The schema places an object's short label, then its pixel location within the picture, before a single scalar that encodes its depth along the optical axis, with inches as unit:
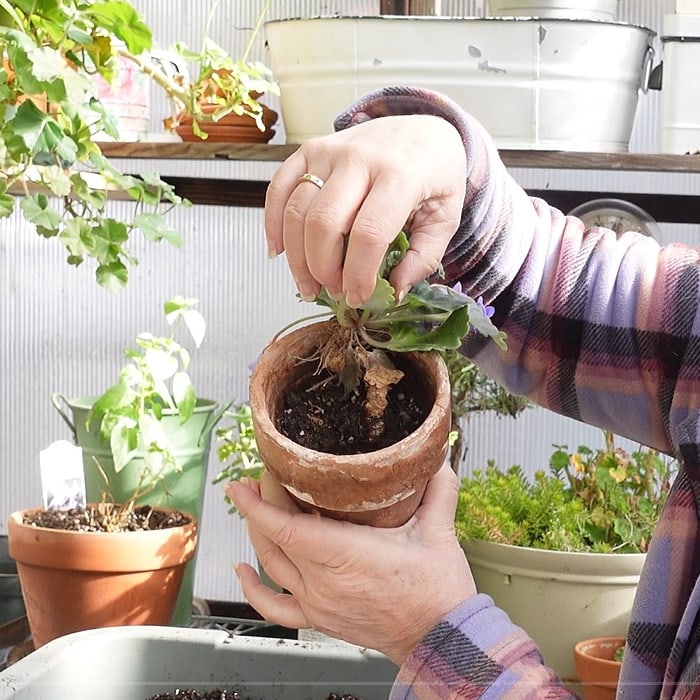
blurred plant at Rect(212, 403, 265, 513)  56.1
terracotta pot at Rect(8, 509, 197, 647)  48.3
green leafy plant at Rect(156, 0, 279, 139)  50.2
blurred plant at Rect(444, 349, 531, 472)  53.0
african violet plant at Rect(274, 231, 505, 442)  24.0
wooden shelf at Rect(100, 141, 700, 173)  47.7
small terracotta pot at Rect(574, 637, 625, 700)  43.2
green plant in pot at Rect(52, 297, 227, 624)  51.7
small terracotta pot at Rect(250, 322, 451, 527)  23.5
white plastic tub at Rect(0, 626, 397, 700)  44.4
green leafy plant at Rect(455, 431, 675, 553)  48.2
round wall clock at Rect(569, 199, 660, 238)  54.8
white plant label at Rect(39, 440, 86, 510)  49.3
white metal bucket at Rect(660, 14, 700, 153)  48.3
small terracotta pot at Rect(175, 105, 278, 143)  51.9
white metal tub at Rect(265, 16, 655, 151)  47.3
